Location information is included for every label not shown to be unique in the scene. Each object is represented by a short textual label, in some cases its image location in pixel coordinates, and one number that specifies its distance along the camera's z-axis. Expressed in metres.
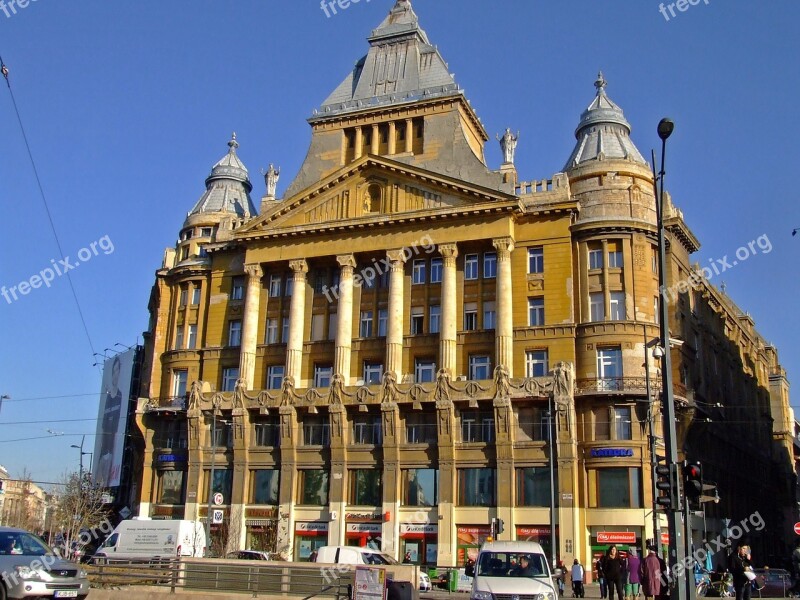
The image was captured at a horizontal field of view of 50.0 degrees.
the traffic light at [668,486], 21.80
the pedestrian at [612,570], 31.22
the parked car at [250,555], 40.78
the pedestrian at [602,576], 33.56
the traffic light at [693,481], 21.22
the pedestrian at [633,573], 31.56
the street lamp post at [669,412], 21.41
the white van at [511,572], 22.05
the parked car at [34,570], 19.16
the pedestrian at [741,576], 24.28
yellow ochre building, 51.25
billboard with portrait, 82.12
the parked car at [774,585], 40.38
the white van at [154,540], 43.69
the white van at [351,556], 36.47
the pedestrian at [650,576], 26.09
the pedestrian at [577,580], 39.25
